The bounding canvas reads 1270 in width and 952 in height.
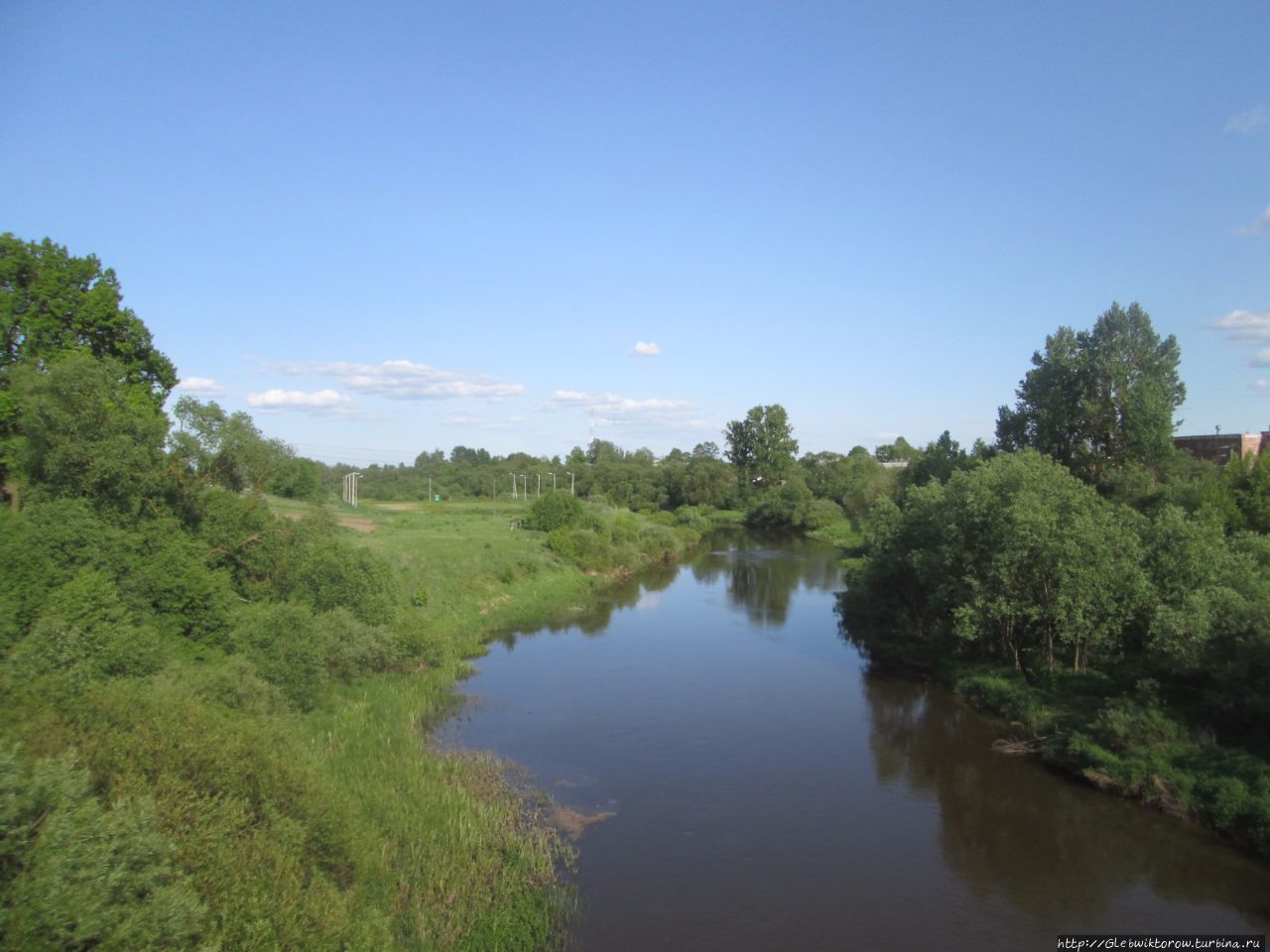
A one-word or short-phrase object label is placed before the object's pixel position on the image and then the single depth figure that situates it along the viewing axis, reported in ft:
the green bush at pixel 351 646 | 70.03
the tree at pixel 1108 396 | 116.37
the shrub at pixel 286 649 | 60.18
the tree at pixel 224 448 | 72.69
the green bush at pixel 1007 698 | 67.72
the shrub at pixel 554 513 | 171.22
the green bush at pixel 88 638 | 44.70
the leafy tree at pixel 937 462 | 162.30
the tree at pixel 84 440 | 63.52
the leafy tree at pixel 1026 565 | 66.54
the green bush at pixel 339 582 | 76.28
